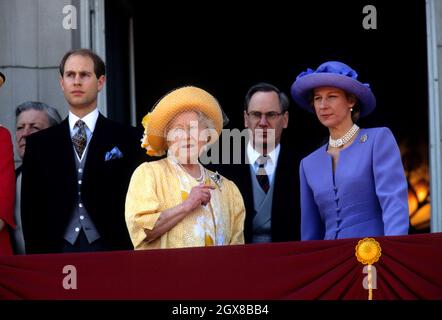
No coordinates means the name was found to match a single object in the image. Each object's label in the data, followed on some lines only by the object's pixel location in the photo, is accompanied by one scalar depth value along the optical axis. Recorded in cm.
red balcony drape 1255
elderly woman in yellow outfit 1289
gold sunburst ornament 1251
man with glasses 1409
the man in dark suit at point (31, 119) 1516
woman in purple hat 1291
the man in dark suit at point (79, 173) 1367
